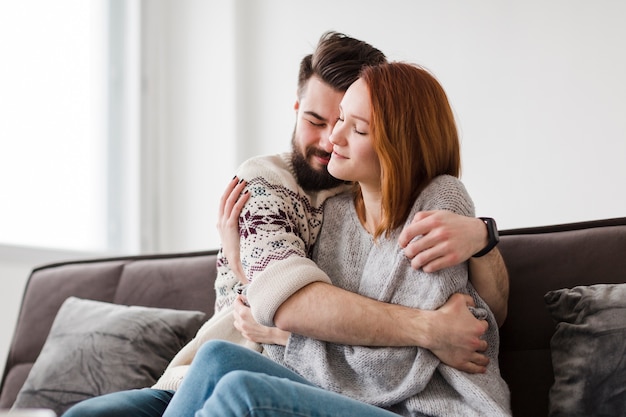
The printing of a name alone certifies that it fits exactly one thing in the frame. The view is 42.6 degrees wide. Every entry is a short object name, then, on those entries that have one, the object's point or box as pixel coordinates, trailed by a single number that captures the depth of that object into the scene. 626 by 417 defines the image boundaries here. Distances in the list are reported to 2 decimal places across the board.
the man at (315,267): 1.41
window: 3.27
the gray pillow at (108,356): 2.05
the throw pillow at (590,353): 1.47
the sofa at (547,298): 1.52
